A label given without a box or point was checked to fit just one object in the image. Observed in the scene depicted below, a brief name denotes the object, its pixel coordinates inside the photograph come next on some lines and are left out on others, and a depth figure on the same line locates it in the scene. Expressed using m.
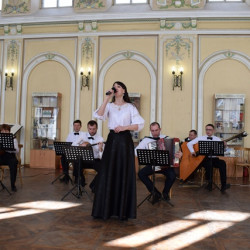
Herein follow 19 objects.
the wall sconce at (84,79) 9.82
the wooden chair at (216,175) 7.13
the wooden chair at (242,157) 8.12
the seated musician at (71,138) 6.98
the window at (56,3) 10.68
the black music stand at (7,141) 5.47
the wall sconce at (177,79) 9.40
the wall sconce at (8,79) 10.25
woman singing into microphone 3.74
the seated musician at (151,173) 5.15
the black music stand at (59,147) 6.70
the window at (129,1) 10.22
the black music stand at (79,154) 5.02
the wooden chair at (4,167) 5.95
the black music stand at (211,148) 6.21
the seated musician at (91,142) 5.71
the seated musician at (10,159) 5.82
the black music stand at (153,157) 4.67
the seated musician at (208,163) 6.32
